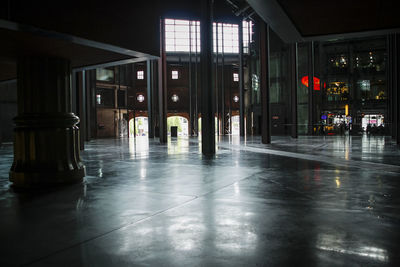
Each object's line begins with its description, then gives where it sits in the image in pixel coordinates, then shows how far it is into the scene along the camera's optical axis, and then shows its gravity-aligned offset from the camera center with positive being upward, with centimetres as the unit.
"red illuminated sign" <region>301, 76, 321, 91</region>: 3042 +383
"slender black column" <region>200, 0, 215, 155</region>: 1238 +172
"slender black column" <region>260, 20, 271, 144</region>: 1879 +280
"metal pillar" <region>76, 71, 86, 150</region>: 1570 +130
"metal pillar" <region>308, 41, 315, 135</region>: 2836 +297
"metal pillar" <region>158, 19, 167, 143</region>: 2182 +205
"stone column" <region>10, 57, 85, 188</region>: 568 -2
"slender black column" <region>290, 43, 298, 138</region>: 2367 +341
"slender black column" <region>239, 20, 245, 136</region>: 2805 +386
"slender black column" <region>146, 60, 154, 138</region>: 2854 +282
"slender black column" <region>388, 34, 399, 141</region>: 1851 +222
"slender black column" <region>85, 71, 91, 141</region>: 2619 +200
